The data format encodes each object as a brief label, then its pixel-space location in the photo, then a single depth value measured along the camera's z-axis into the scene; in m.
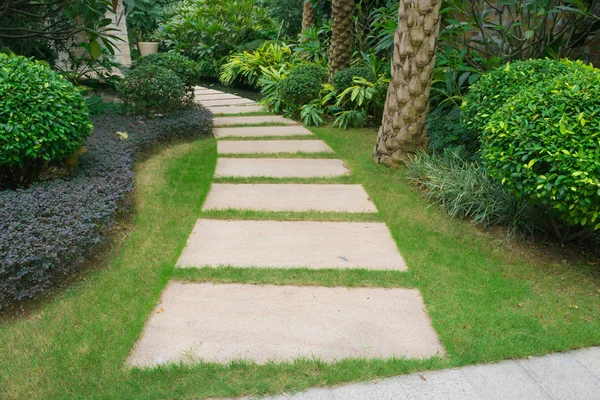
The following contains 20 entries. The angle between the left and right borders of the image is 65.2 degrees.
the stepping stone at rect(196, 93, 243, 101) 9.78
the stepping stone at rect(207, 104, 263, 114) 8.36
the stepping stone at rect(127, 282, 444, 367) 2.44
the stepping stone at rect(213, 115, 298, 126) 7.49
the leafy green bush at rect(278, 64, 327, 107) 7.63
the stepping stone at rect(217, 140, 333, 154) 5.96
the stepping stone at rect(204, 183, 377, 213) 4.28
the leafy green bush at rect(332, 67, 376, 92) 7.26
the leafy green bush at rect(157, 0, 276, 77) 12.49
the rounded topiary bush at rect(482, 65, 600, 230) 2.81
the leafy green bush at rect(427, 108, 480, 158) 5.00
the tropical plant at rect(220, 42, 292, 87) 10.36
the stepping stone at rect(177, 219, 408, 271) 3.32
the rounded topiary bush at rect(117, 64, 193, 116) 5.98
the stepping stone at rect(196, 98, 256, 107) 9.13
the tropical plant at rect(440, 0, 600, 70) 5.06
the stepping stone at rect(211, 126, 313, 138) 6.75
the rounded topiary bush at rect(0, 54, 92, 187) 3.36
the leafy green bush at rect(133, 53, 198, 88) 6.82
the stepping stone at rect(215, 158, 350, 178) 5.14
